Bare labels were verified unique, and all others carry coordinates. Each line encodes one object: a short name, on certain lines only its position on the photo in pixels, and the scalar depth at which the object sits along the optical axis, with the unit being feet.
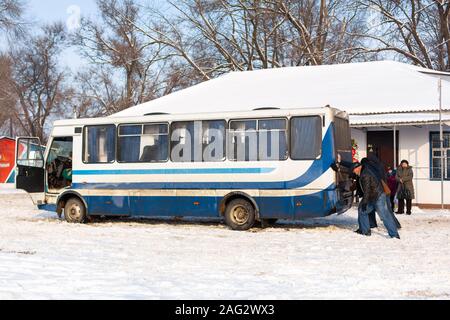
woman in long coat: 63.16
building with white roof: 71.82
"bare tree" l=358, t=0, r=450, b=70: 132.77
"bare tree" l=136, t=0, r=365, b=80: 139.23
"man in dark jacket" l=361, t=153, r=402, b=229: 43.75
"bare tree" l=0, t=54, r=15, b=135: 175.52
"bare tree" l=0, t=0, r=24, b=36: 134.62
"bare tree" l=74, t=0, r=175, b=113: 170.71
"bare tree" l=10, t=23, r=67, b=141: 196.85
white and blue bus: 47.88
